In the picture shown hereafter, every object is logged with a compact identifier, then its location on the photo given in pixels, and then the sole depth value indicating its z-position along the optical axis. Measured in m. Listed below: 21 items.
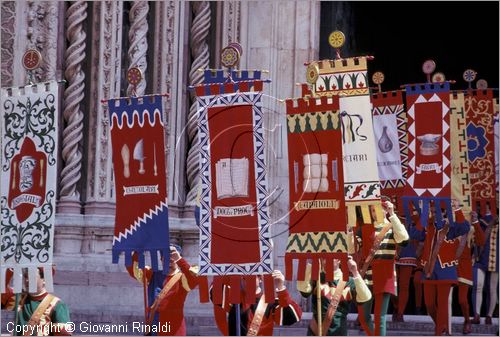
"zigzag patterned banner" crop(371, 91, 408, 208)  17.48
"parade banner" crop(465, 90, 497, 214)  18.12
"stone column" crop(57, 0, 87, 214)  19.70
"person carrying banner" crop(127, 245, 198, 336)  15.48
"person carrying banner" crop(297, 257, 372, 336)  14.64
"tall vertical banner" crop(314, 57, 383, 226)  14.91
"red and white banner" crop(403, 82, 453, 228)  16.02
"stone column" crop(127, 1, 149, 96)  19.97
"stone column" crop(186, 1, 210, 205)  20.19
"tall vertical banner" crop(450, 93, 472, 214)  17.00
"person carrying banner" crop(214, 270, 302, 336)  14.36
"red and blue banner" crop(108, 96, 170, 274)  14.86
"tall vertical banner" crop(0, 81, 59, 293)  13.97
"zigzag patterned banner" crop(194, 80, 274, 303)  13.87
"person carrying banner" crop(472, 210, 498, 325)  19.86
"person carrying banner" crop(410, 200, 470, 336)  18.28
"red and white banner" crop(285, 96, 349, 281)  14.06
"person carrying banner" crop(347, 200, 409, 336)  15.90
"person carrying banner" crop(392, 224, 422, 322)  19.61
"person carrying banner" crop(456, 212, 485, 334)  18.95
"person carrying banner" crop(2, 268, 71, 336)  13.83
